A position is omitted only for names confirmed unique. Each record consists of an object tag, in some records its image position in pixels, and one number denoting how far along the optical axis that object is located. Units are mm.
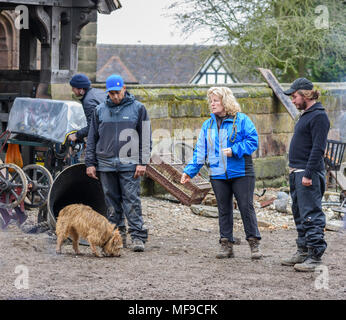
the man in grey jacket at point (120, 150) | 16920
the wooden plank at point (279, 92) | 30225
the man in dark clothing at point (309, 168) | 14996
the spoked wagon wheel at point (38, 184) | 19366
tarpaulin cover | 19537
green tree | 49233
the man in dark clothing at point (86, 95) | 18042
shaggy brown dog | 16203
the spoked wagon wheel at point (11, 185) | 18898
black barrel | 18213
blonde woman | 15829
